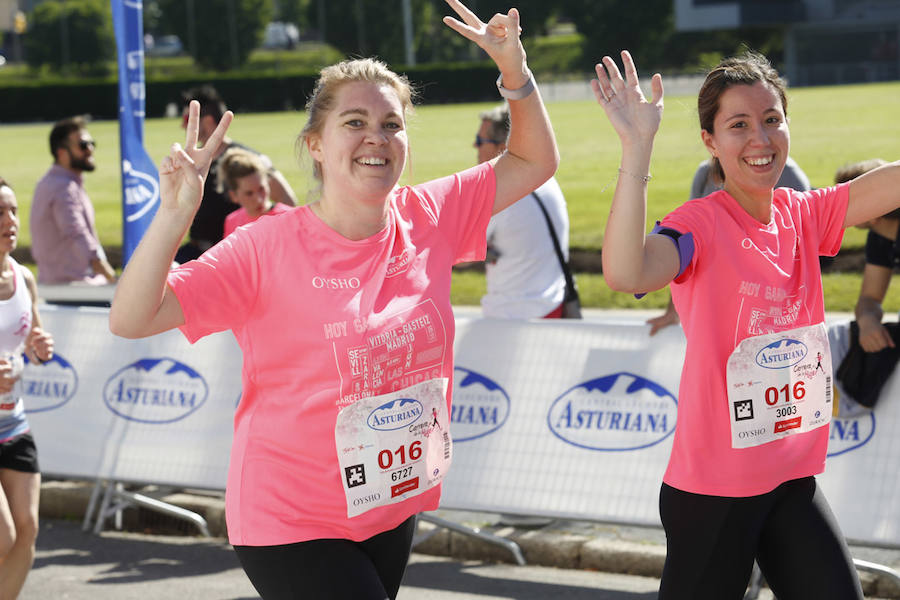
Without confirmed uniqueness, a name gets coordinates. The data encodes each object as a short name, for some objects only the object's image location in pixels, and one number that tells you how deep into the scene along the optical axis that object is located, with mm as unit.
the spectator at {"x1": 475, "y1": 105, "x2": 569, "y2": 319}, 12492
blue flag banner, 15119
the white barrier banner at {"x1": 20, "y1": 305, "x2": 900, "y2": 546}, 10517
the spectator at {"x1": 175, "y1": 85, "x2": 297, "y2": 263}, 16230
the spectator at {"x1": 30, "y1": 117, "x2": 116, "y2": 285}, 16906
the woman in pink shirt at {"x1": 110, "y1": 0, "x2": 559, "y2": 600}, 5630
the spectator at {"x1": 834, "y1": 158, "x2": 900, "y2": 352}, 10390
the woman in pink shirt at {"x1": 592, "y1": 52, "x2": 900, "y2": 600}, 6227
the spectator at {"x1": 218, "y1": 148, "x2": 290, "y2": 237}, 14338
